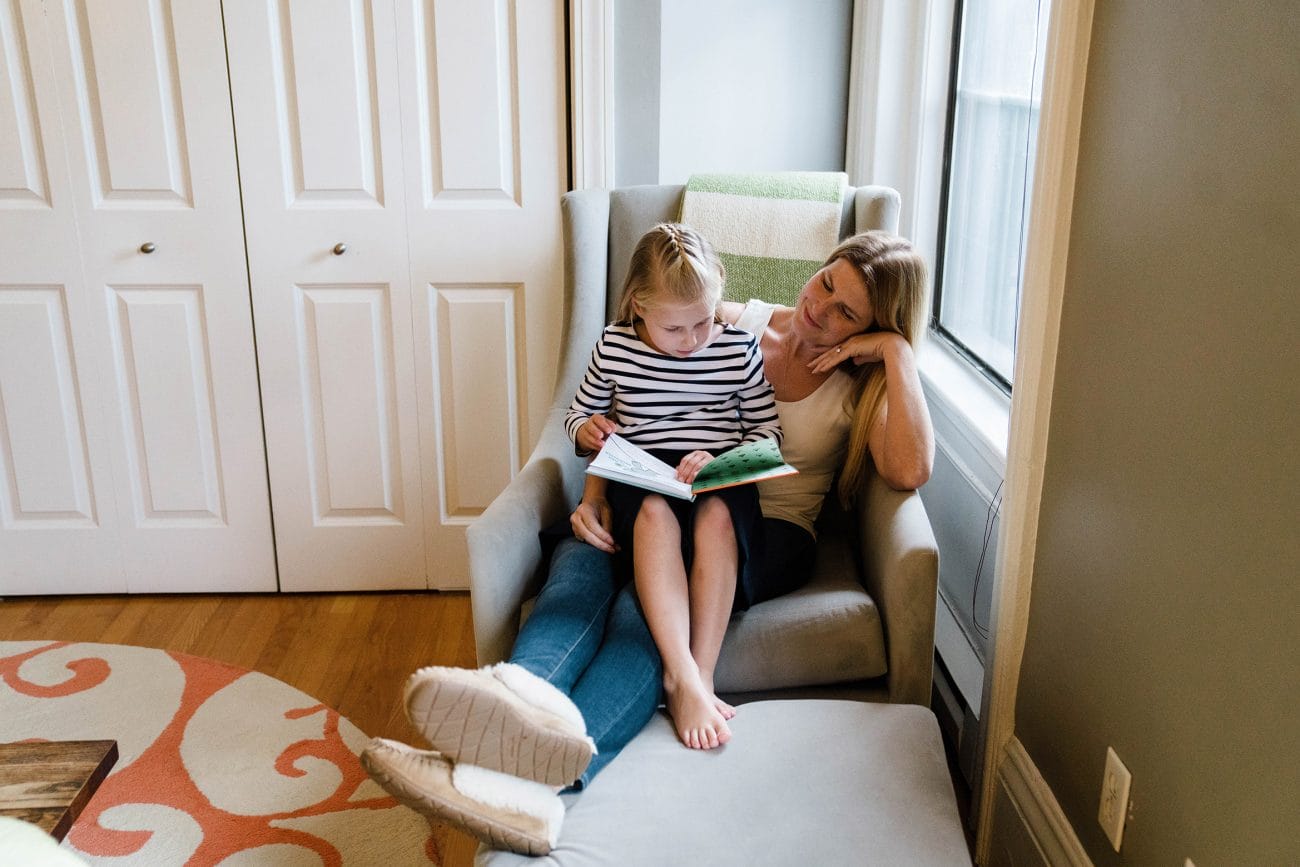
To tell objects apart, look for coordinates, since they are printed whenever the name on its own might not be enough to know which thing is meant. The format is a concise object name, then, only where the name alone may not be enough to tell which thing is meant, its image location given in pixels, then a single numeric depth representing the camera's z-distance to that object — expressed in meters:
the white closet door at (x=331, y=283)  2.44
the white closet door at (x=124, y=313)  2.44
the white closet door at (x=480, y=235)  2.47
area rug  1.84
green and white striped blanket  2.24
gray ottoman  1.32
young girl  1.65
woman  1.32
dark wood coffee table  1.38
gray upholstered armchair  1.63
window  2.08
